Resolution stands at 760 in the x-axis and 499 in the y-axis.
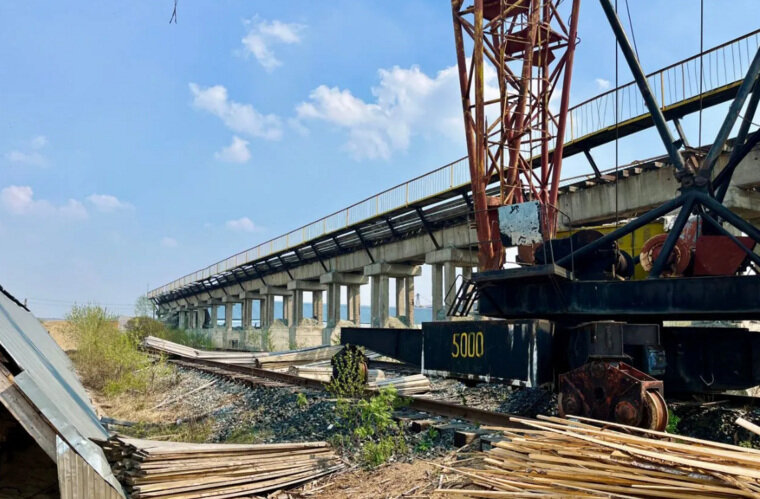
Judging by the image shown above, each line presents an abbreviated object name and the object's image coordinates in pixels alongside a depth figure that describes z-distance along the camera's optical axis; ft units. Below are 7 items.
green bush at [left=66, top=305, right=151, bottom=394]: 48.25
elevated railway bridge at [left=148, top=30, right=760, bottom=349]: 55.31
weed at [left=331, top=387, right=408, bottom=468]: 19.49
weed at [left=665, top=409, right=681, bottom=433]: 20.76
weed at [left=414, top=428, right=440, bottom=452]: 20.07
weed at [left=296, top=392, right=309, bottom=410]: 28.84
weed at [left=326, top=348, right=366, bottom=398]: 30.40
